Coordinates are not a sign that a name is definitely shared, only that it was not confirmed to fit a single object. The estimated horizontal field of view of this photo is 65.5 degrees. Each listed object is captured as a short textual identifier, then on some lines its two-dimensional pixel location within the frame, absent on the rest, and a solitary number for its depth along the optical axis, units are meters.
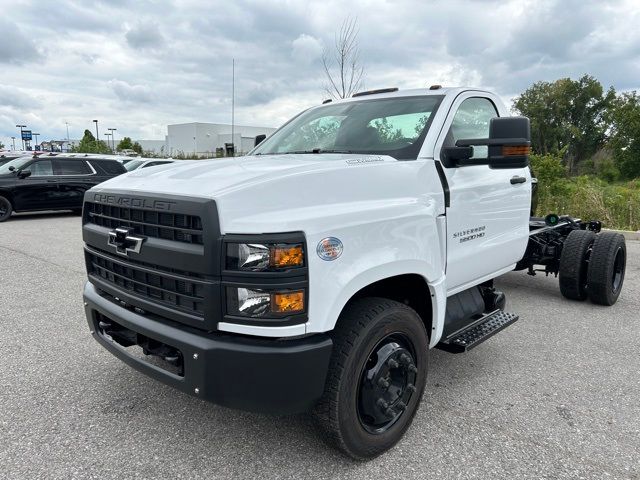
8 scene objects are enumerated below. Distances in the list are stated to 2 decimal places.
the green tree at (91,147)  40.09
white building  67.44
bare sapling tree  14.15
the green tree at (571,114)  58.16
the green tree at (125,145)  61.53
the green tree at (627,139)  52.72
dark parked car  12.79
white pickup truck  2.12
